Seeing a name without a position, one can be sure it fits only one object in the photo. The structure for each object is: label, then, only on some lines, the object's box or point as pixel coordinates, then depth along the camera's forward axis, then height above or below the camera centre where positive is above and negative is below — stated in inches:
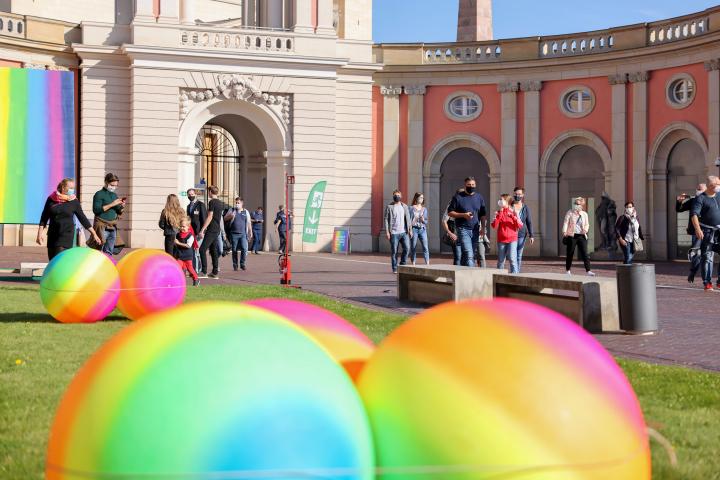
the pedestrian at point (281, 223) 1155.6 +22.4
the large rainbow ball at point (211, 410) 108.3 -18.7
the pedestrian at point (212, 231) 753.6 +8.3
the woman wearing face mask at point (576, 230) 791.7 +10.4
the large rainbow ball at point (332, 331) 145.7 -13.4
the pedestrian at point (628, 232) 848.3 +9.3
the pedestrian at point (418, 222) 818.2 +17.0
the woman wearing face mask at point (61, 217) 566.6 +14.0
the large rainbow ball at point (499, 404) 114.7 -19.2
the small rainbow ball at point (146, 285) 440.5 -18.9
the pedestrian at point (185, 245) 658.8 -2.0
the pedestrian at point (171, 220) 669.2 +14.8
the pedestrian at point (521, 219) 721.0 +17.7
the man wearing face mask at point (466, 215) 683.4 +18.9
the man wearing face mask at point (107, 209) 631.8 +21.1
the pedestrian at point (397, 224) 818.2 +15.2
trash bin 418.3 -23.7
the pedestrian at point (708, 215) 647.8 +18.5
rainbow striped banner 799.1 +84.5
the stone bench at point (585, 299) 433.1 -25.2
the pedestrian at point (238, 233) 897.5 +8.2
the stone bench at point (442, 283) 520.1 -22.0
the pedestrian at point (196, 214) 761.6 +21.3
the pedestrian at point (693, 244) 666.8 -0.2
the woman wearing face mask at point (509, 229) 689.0 +9.7
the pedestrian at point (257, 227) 1364.4 +21.4
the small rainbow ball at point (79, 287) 432.5 -19.7
